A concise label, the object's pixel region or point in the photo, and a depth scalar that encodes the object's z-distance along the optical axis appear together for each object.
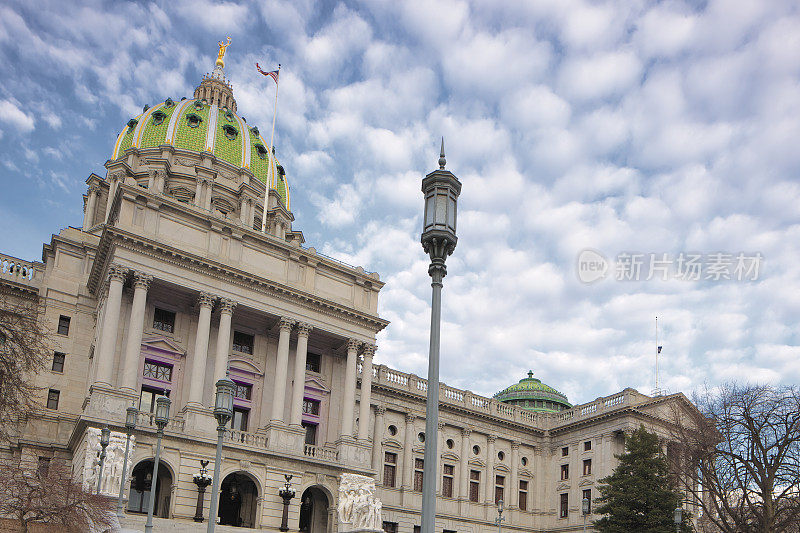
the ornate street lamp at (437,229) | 13.69
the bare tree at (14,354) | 25.23
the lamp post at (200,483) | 40.09
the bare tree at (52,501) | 24.84
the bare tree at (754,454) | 40.59
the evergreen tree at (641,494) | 47.66
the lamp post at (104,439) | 31.80
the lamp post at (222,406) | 23.17
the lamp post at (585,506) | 61.34
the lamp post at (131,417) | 30.33
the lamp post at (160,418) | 27.50
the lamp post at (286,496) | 43.81
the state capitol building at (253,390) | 43.38
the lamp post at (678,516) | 37.22
